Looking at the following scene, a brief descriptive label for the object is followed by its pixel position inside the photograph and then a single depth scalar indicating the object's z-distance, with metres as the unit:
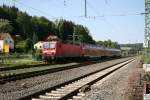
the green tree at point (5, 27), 102.44
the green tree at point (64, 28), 138.73
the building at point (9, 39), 46.76
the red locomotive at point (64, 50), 39.38
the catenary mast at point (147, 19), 32.16
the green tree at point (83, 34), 133.32
